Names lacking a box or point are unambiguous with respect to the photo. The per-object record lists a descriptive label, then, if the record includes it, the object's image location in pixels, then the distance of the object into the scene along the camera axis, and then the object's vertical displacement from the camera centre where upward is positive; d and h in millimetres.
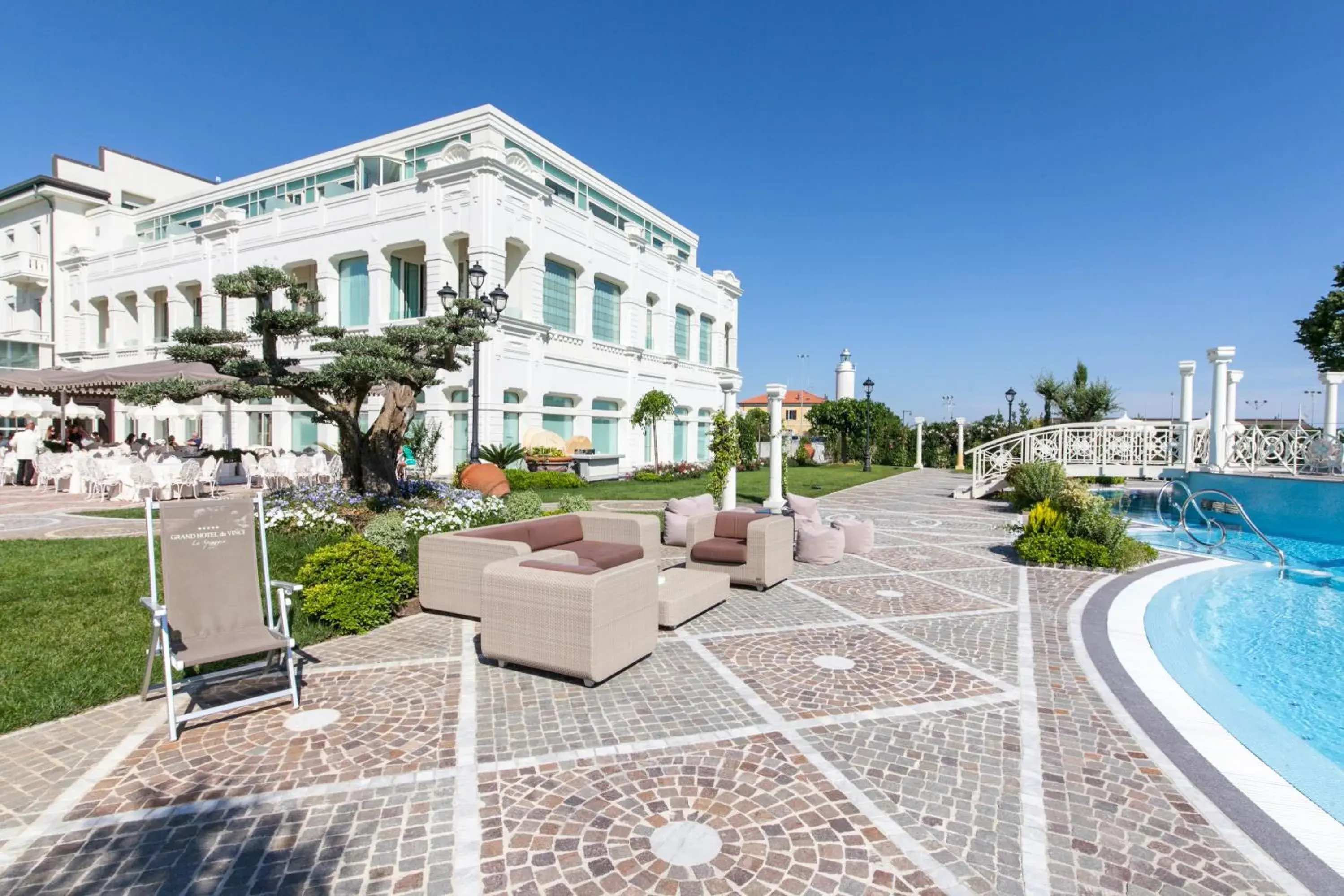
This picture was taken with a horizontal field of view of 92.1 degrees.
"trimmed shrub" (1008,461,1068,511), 15055 -1066
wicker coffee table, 5953 -1531
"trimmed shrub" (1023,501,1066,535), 9742 -1267
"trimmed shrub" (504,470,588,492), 17016 -1228
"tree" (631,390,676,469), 25031 +1084
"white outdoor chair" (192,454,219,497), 14277 -863
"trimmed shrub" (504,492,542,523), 8969 -1005
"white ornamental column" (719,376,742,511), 13023 +614
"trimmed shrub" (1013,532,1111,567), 8961 -1607
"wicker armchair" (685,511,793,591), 7508 -1325
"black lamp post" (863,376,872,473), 30581 +110
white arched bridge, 15516 -342
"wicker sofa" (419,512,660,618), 6230 -1184
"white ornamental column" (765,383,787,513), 13750 -409
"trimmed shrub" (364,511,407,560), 7172 -1100
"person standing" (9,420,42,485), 17141 -400
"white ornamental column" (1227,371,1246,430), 17188 +1447
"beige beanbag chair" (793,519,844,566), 9258 -1546
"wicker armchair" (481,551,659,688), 4512 -1305
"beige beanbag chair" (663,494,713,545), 10055 -1189
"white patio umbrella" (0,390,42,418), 18375 +787
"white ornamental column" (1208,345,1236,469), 16156 +684
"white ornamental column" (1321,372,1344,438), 15469 +1034
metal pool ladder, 10430 -1751
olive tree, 8539 +969
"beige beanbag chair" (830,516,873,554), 10047 -1519
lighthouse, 46031 +4022
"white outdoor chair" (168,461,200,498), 13422 -884
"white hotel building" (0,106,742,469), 20844 +6486
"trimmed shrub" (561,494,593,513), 9070 -964
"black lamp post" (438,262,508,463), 12828 +2708
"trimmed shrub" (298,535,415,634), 5863 -1408
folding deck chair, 4090 -1086
